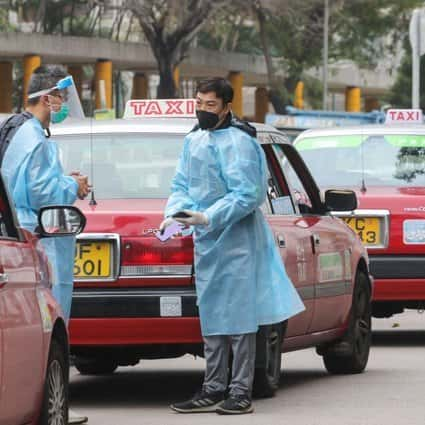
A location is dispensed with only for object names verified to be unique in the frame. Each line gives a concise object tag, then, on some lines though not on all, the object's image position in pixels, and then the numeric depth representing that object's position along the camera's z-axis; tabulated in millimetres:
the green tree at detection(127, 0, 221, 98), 94250
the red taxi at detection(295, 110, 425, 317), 26437
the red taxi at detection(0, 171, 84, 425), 12422
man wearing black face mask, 18000
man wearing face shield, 16922
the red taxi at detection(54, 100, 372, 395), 18219
